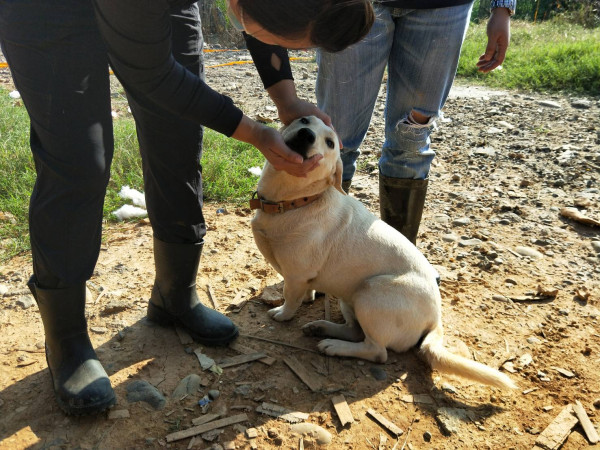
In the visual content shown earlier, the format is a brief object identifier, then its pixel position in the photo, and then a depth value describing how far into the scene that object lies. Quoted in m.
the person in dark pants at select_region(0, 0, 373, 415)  1.67
